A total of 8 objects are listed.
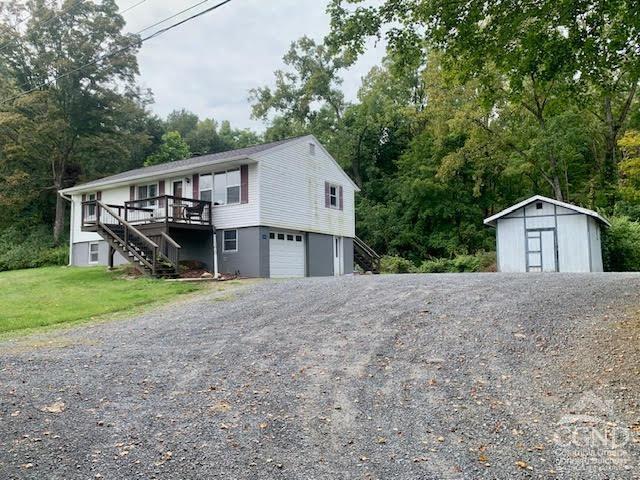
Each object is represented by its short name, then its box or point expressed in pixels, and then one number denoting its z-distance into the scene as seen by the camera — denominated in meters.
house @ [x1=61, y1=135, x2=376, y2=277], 17.94
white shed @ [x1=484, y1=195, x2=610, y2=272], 19.42
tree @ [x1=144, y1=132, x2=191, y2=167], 38.06
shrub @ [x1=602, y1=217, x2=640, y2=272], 22.38
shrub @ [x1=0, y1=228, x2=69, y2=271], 27.61
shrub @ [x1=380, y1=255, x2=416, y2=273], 27.27
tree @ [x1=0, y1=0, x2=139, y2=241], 30.42
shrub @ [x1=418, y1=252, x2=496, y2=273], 25.41
